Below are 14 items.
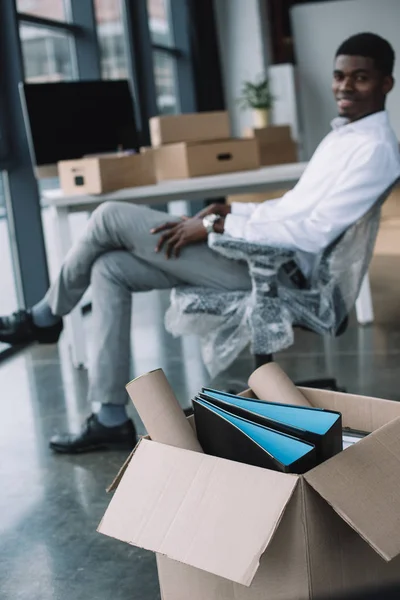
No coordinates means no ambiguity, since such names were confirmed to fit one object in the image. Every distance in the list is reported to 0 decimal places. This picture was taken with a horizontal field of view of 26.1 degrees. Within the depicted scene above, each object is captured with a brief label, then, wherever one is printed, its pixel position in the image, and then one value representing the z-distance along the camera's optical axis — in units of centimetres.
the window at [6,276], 454
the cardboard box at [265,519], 125
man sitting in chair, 251
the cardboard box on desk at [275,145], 436
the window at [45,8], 465
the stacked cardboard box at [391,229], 566
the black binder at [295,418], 138
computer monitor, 359
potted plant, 709
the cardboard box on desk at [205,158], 361
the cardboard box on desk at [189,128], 384
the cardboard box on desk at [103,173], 341
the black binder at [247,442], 135
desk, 348
